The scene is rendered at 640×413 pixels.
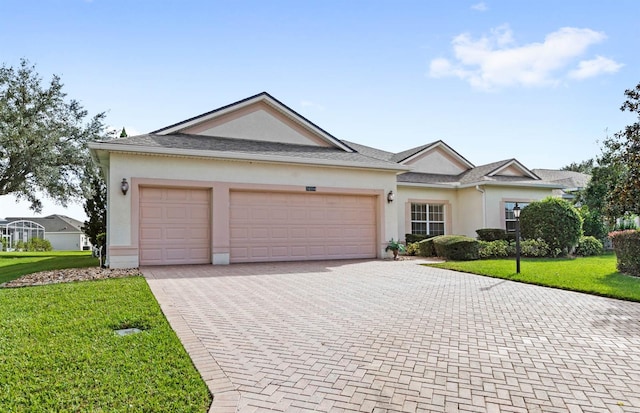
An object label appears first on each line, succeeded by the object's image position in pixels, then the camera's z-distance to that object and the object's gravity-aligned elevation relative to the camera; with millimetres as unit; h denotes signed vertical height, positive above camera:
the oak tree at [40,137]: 22250 +5360
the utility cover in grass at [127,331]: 5057 -1408
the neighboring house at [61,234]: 54531 -1058
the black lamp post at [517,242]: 10828 -611
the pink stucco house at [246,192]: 11766 +1104
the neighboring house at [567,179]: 22531 +2725
